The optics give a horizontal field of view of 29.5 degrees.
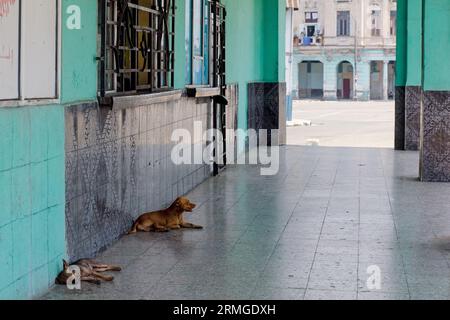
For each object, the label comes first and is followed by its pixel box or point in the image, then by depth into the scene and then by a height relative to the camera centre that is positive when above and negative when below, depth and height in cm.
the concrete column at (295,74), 5350 +117
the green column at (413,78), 1630 +28
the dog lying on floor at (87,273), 582 -126
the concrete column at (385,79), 5231 +84
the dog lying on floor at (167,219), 791 -119
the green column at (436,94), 1172 -2
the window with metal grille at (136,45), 704 +44
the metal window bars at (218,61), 1223 +46
